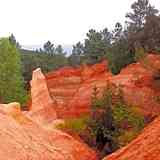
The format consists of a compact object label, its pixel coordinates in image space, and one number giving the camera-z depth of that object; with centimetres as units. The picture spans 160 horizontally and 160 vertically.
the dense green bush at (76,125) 1263
